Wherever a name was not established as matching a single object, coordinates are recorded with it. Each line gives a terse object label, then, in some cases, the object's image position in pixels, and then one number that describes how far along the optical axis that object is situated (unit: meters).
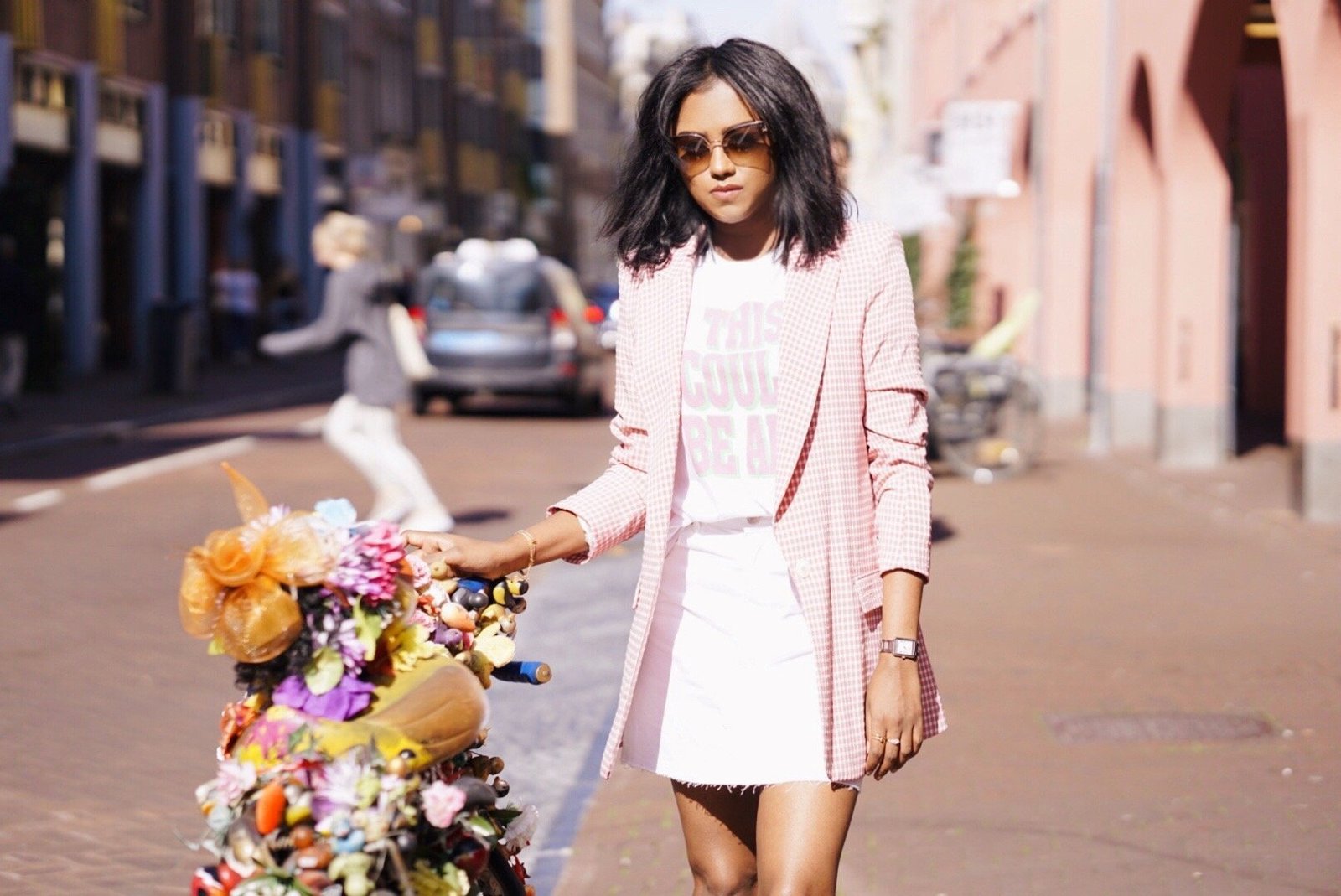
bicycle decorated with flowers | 2.53
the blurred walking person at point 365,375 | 11.89
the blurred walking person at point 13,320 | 21.39
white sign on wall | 20.84
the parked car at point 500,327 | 22.91
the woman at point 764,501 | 3.09
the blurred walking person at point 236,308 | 33.91
